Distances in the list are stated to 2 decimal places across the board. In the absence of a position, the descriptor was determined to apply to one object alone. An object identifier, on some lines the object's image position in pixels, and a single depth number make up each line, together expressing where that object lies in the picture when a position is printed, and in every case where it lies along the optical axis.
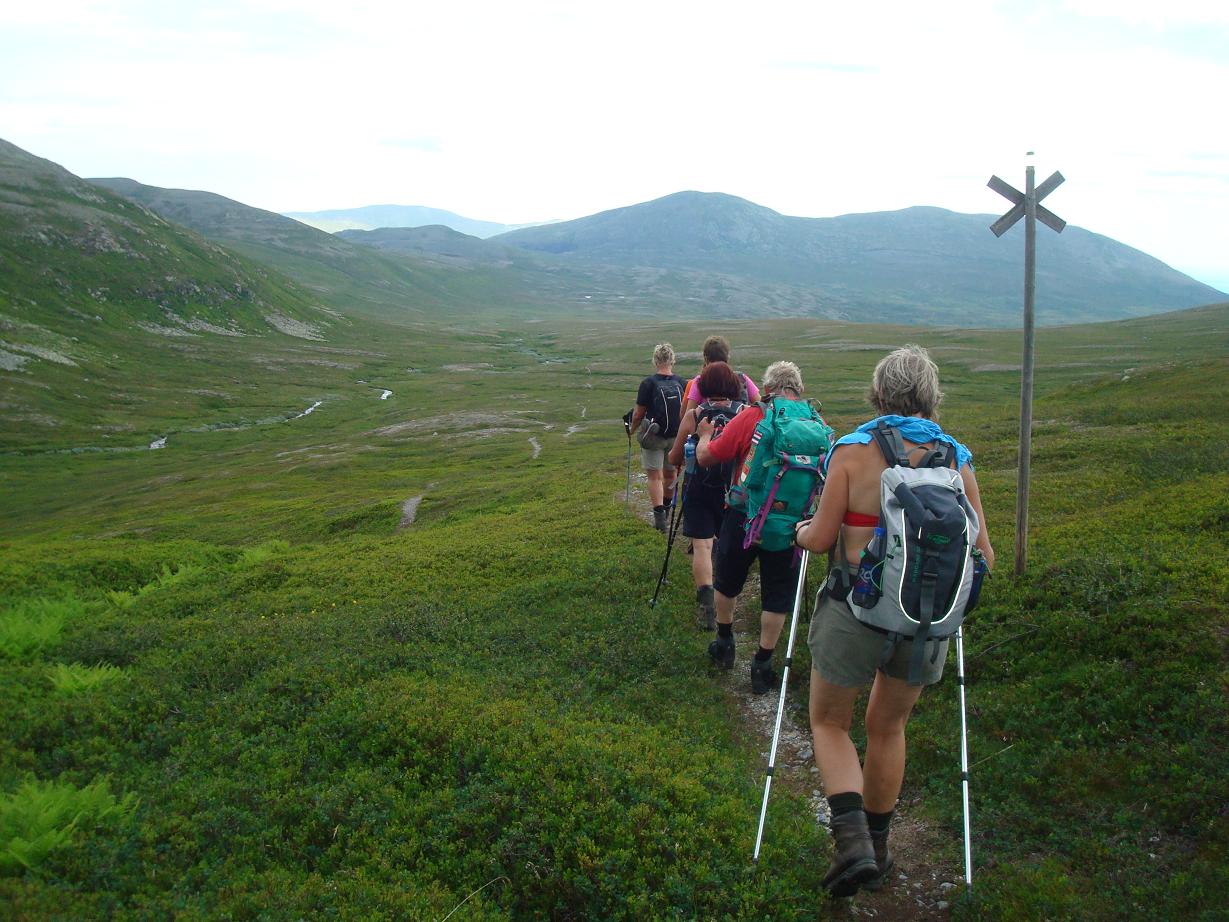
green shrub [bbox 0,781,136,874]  6.72
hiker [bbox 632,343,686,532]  15.15
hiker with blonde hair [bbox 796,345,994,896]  5.88
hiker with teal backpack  8.77
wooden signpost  11.32
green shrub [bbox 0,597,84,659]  12.91
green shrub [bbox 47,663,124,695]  10.77
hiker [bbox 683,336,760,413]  11.63
